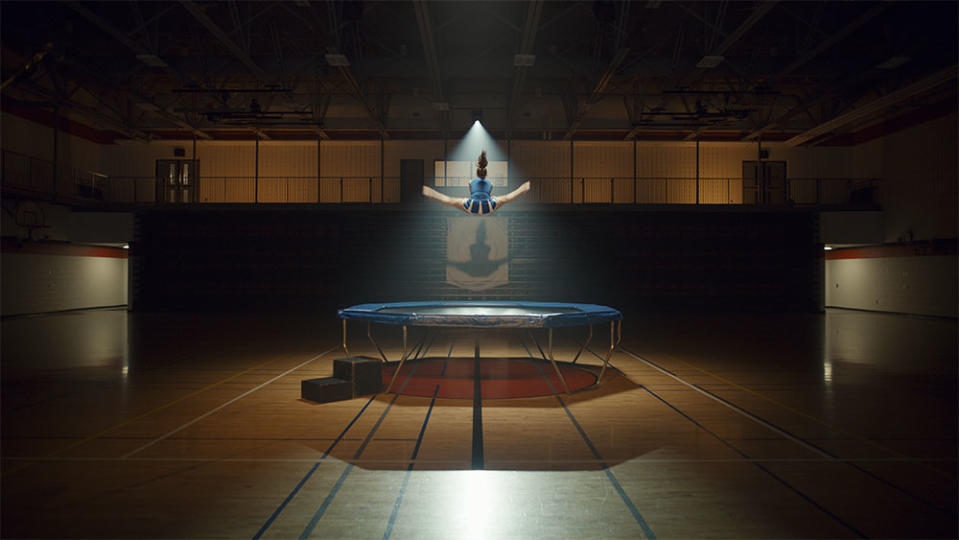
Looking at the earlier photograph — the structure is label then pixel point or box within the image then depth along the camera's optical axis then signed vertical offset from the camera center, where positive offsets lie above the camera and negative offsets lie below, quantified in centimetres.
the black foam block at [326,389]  504 -106
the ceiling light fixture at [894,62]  1060 +419
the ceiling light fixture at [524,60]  1055 +415
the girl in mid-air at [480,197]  688 +99
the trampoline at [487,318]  515 -41
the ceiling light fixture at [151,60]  1065 +416
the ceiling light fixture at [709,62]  1052 +414
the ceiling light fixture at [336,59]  1039 +409
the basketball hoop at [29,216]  1414 +148
